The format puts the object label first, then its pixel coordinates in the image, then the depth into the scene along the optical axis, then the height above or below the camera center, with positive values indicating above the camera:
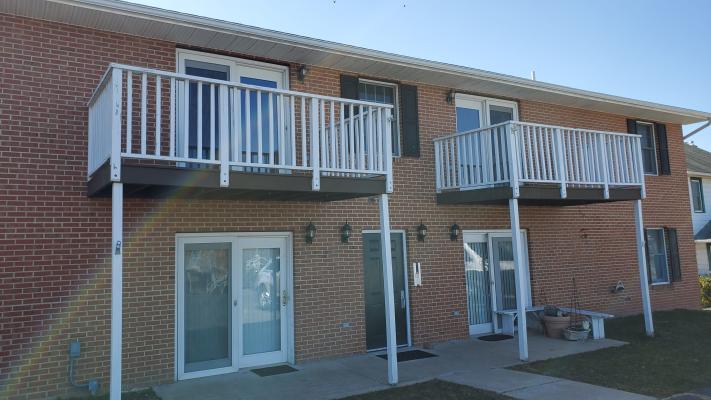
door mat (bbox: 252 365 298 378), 7.69 -1.62
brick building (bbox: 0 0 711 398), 6.46 +0.94
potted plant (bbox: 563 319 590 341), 10.04 -1.54
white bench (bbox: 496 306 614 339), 10.21 -1.33
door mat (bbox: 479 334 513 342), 10.07 -1.63
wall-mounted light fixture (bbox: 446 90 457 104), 10.55 +3.19
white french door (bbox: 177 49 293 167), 7.55 +2.93
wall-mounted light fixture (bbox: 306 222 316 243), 8.47 +0.46
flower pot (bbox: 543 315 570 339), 10.23 -1.43
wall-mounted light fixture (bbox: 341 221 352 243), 8.84 +0.46
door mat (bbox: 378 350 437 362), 8.66 -1.65
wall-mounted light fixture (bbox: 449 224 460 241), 10.13 +0.46
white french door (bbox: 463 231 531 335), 10.55 -0.49
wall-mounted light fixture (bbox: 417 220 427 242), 9.70 +0.46
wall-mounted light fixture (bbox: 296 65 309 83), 8.73 +3.14
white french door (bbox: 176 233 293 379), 7.60 -0.58
